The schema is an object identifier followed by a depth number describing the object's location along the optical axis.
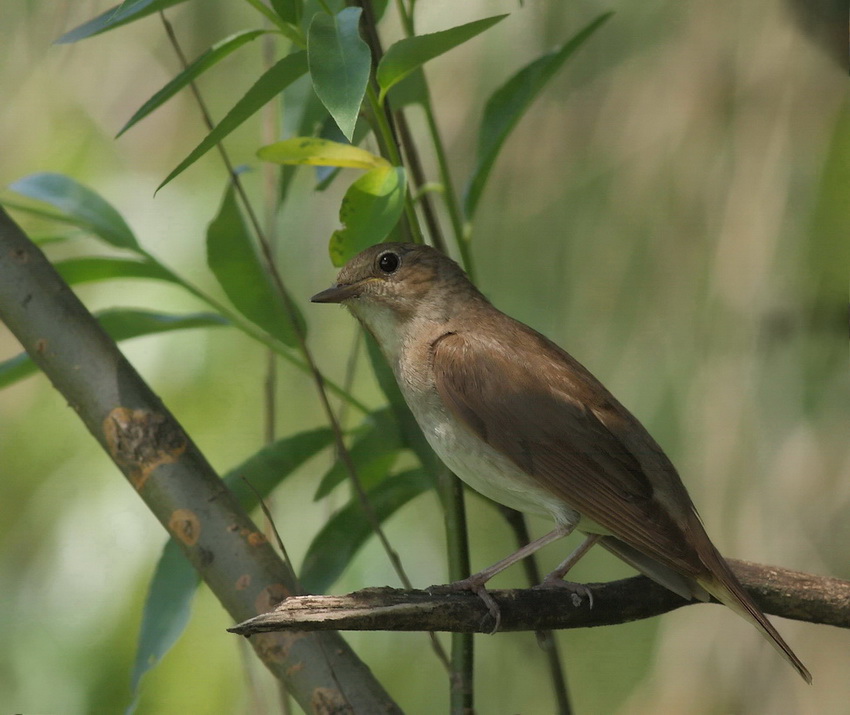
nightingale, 4.73
